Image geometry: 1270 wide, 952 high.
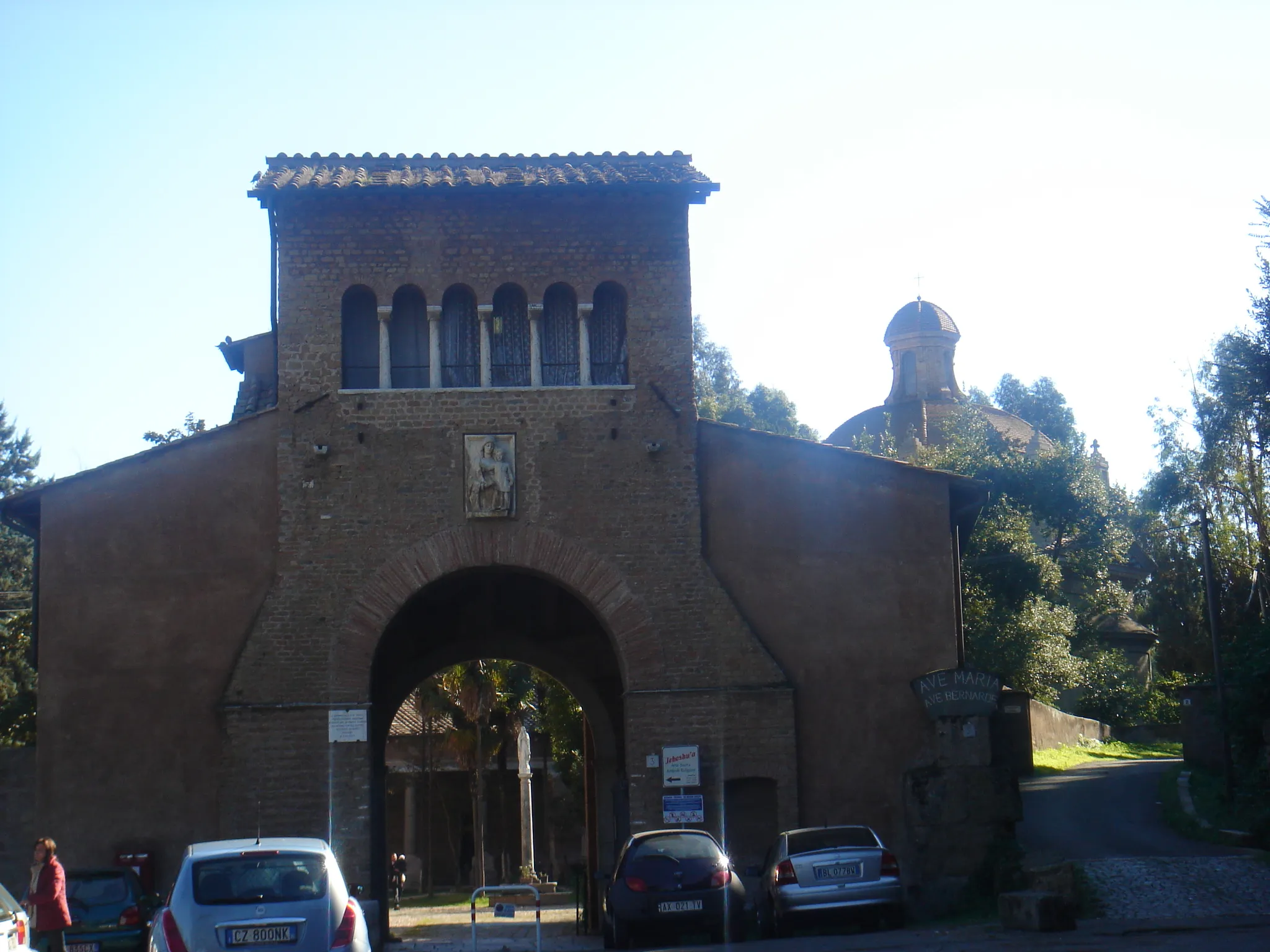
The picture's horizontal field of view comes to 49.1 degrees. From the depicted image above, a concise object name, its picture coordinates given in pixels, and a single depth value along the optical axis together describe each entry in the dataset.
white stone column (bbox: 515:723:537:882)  37.47
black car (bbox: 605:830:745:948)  15.24
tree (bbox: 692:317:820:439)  51.31
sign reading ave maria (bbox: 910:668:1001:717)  18.23
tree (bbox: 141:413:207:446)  38.50
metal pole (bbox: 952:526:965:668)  20.55
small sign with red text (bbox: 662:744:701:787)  18.09
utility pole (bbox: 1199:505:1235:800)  24.25
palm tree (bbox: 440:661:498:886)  37.69
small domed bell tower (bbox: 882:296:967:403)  60.94
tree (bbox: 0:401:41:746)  41.12
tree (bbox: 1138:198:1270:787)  39.16
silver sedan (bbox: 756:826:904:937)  15.23
